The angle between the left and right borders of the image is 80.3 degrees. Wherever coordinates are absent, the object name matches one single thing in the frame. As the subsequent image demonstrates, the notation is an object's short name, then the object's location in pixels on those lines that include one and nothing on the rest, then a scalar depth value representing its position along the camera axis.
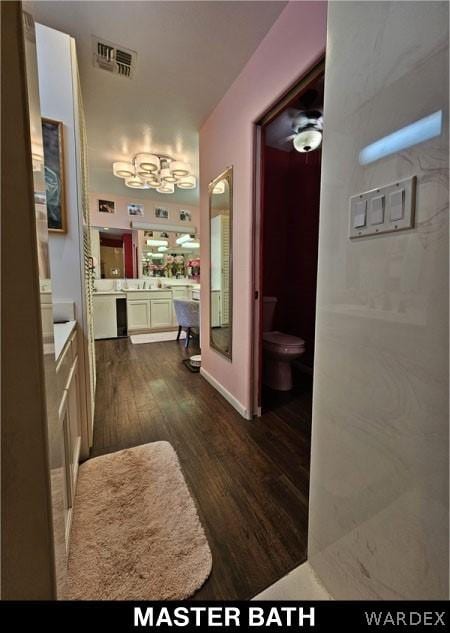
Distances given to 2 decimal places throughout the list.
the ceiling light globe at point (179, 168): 3.24
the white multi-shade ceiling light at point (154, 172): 3.15
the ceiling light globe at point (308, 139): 2.34
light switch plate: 0.62
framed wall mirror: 2.34
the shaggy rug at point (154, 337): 4.62
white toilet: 2.50
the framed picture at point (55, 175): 1.54
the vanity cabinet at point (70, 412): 1.08
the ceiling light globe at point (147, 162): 3.11
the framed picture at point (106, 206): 4.83
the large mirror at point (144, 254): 5.11
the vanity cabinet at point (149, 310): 4.95
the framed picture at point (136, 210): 5.03
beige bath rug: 0.96
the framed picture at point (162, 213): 5.24
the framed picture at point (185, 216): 5.46
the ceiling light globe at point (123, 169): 3.33
